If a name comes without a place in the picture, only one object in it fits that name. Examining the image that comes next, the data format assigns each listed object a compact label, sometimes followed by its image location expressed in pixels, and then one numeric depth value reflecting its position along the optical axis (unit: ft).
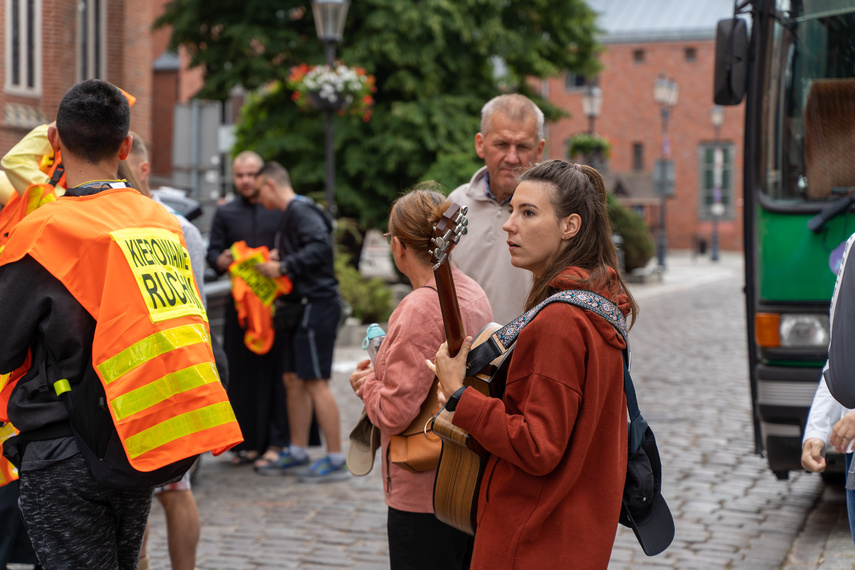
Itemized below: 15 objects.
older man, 12.51
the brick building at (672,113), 165.68
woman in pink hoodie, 9.73
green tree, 67.15
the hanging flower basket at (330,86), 40.32
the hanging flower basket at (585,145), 88.53
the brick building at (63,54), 59.72
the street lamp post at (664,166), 110.01
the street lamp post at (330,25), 39.50
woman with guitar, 7.37
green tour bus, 16.43
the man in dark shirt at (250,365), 23.17
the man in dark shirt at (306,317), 21.75
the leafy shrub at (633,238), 82.38
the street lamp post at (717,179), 134.02
